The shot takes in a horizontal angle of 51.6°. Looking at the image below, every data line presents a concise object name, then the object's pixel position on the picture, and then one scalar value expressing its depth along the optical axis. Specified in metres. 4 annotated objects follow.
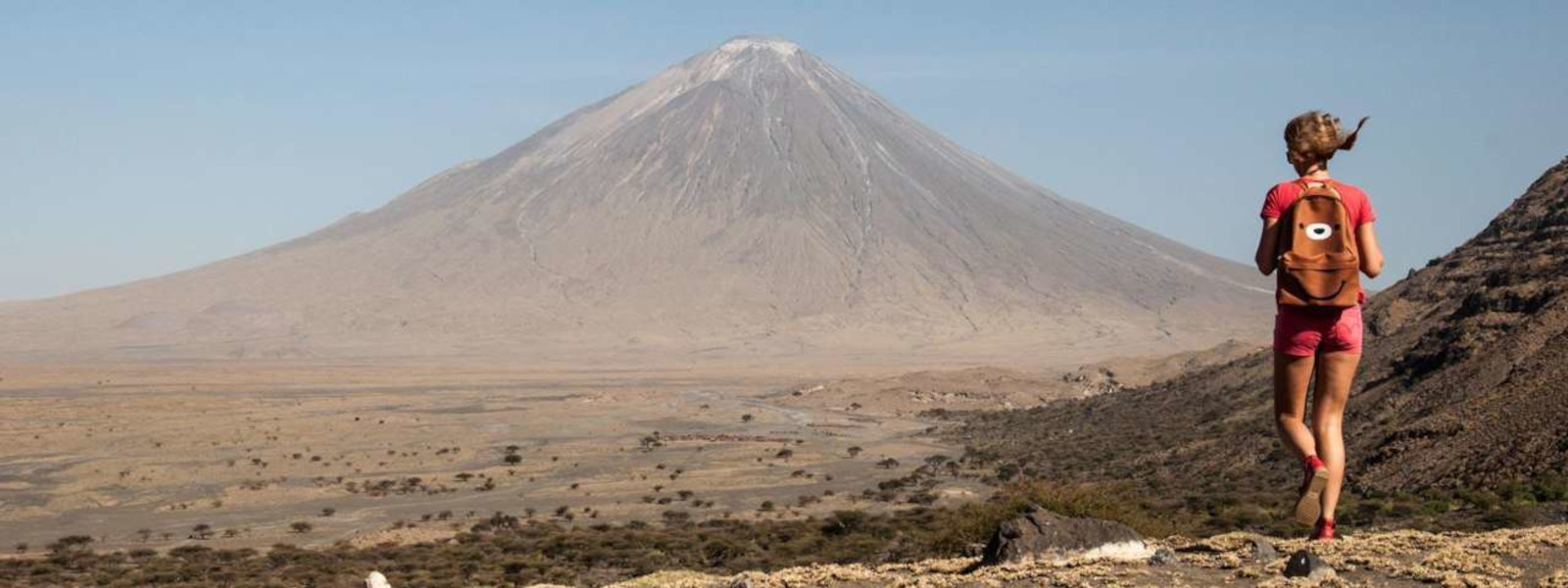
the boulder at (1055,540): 11.34
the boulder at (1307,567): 8.42
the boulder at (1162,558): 9.58
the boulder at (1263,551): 9.31
